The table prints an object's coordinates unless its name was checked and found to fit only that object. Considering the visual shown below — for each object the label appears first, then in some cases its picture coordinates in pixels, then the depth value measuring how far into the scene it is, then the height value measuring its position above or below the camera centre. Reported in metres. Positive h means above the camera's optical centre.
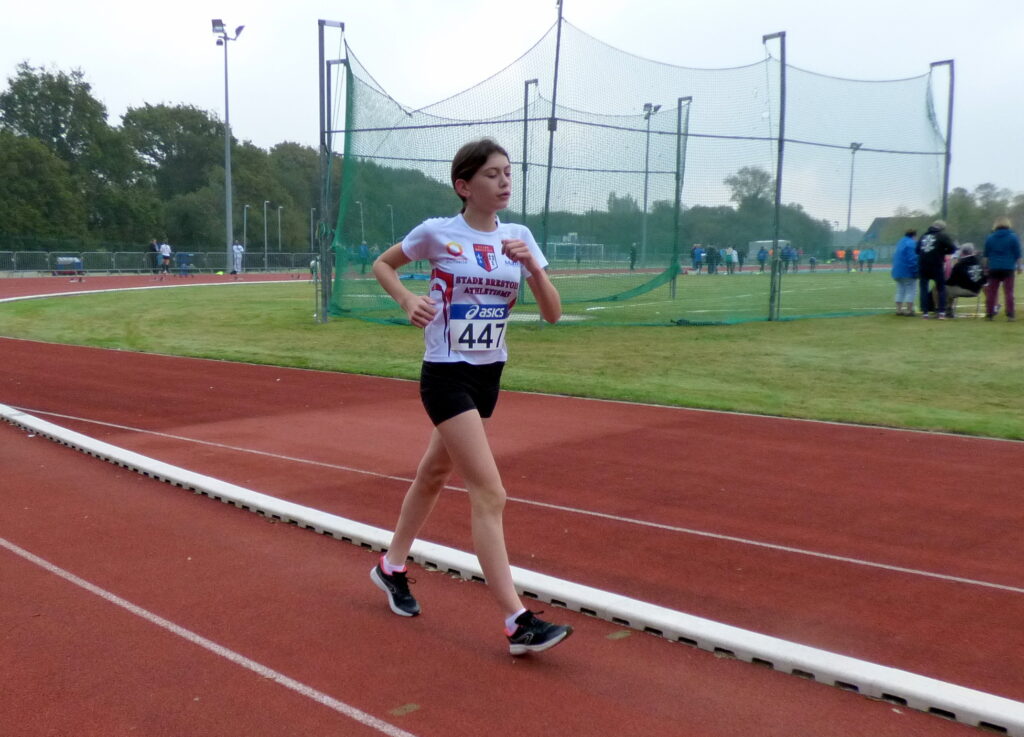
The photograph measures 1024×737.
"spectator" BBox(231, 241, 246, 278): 50.64 -0.90
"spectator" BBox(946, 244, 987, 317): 18.50 -0.24
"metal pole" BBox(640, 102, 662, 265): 18.88 +1.63
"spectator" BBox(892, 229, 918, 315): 18.80 -0.19
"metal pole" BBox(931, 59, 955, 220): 20.86 +2.67
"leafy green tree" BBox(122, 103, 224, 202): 98.06 +9.34
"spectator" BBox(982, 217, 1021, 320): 17.66 +0.10
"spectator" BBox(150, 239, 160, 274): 50.51 -1.13
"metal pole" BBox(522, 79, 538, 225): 18.52 +2.59
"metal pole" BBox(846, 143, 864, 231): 20.03 +2.18
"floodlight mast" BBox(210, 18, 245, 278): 47.47 +4.70
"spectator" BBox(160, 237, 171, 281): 46.47 -0.93
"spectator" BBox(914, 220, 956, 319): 18.33 +0.10
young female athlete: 3.87 -0.29
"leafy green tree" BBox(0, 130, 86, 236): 65.44 +2.89
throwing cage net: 18.58 +1.37
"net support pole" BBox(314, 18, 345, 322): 19.34 +1.33
